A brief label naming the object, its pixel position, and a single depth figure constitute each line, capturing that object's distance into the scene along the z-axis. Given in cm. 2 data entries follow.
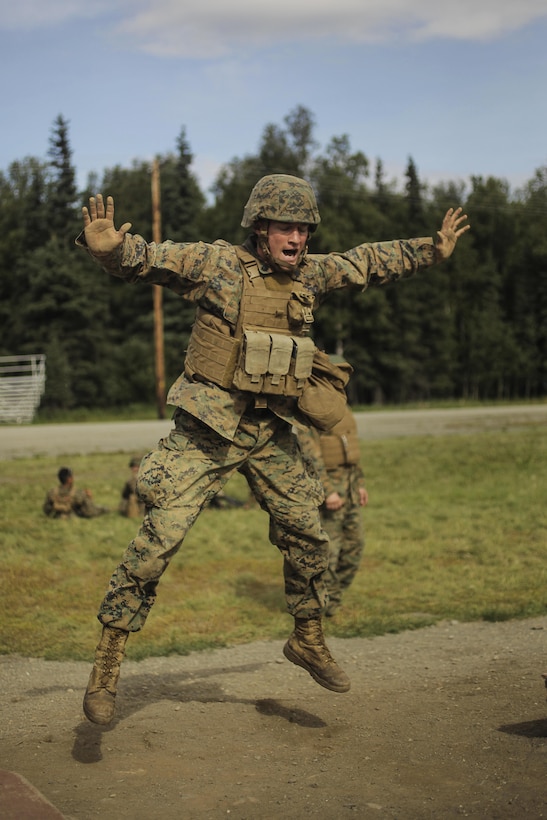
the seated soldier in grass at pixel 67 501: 1264
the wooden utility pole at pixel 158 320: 3328
